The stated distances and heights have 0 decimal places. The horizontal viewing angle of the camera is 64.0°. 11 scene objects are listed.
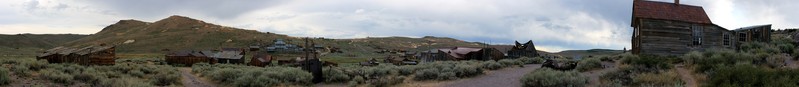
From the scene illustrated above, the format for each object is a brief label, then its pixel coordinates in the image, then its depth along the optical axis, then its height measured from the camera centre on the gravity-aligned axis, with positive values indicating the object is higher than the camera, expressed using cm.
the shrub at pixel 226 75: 2114 -107
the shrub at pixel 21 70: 1678 -75
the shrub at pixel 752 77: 1062 -57
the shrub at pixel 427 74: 1986 -96
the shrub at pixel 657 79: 1310 -73
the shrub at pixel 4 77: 1455 -80
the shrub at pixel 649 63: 1716 -54
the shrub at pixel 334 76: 2105 -109
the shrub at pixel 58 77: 1633 -88
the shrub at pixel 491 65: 2342 -80
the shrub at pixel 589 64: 2026 -65
